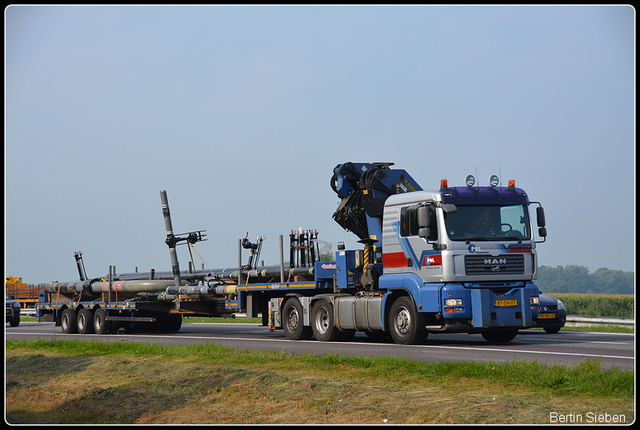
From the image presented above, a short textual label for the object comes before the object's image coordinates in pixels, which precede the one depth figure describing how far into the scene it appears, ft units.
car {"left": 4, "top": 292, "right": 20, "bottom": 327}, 120.78
